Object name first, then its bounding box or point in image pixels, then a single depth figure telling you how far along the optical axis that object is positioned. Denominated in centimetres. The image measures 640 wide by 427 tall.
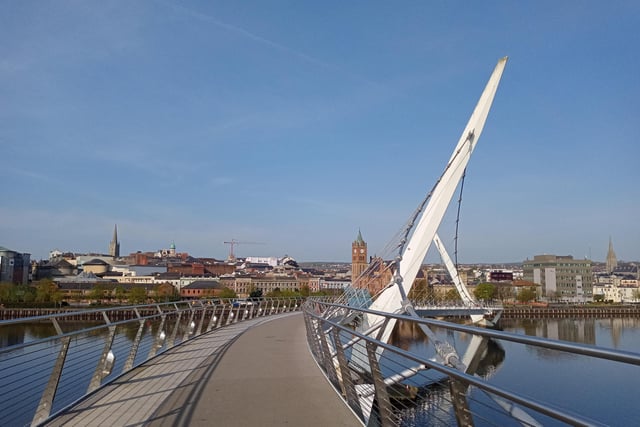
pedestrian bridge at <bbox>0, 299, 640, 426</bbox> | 240
